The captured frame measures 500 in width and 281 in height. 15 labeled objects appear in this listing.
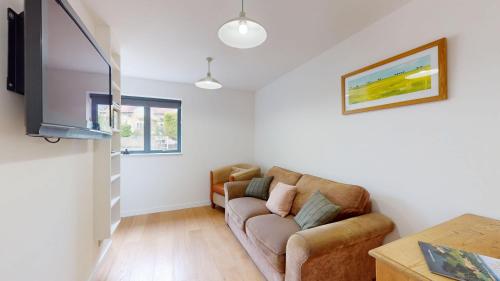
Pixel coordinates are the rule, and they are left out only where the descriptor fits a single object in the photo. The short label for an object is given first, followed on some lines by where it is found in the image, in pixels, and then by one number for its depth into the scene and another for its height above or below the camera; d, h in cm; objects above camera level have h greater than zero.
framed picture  139 +48
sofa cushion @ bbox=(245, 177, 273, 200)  285 -69
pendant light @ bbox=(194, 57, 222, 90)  255 +76
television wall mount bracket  86 +38
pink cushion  226 -69
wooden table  79 -50
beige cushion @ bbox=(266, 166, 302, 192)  263 -50
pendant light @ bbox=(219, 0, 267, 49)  125 +71
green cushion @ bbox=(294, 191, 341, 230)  173 -65
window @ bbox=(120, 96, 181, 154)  352 +31
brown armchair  340 -62
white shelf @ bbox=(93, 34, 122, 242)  188 -36
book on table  73 -50
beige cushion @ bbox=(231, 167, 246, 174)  369 -53
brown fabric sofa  139 -81
